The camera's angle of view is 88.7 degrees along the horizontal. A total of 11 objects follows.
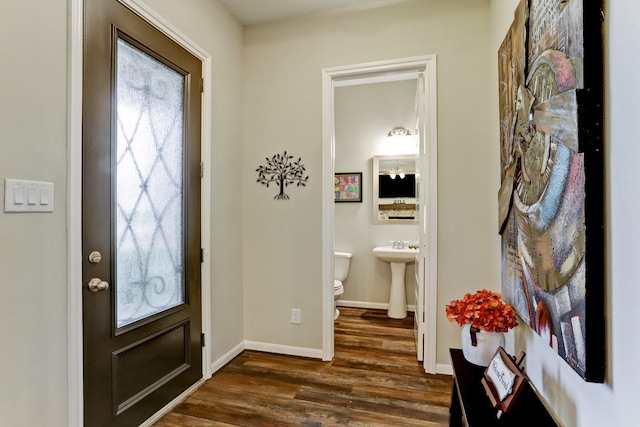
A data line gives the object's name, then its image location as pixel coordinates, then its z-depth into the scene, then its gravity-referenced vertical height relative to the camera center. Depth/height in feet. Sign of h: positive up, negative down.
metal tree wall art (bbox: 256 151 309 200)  8.80 +1.14
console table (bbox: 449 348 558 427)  3.75 -2.39
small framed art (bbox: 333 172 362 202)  13.58 +1.14
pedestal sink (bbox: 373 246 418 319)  12.03 -2.41
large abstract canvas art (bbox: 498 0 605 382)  2.96 +0.39
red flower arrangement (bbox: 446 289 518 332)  4.96 -1.54
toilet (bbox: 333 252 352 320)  13.16 -2.08
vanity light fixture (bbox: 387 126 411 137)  13.05 +3.30
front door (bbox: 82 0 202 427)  4.99 -0.06
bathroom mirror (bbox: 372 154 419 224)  13.08 +1.02
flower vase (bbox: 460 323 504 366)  5.05 -2.02
